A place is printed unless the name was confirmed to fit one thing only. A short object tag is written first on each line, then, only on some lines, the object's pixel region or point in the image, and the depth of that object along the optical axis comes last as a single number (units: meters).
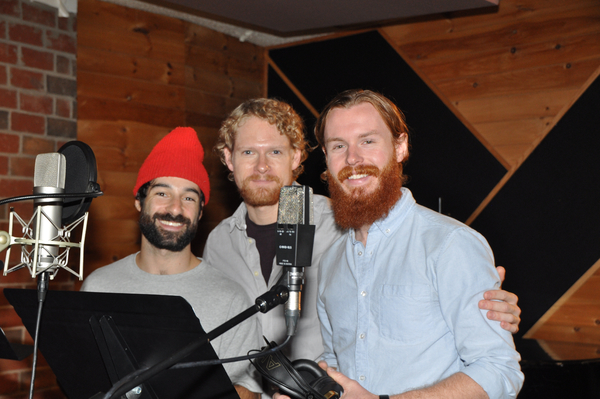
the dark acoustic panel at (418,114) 4.01
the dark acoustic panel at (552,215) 3.56
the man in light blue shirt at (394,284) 1.48
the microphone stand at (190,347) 1.04
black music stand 1.17
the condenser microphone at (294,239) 1.13
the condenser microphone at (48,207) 1.26
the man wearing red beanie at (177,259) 2.07
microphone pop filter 1.34
